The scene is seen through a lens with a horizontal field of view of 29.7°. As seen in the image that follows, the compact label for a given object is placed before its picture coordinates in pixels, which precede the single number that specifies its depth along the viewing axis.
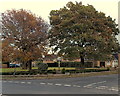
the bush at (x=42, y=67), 31.24
